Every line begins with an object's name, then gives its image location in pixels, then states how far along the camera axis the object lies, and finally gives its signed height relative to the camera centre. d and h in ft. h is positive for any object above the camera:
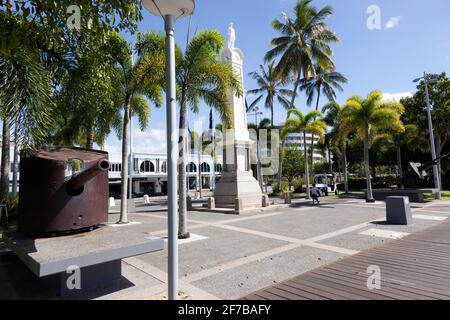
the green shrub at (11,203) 38.88 -2.32
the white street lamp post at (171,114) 11.82 +3.03
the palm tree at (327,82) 115.14 +39.58
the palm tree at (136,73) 35.19 +14.44
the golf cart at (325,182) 97.08 -0.93
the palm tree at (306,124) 74.24 +14.82
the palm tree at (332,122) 98.56 +21.44
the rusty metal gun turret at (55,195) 15.71 -0.57
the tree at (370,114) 61.98 +14.21
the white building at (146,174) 138.26 +4.80
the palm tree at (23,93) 15.79 +5.29
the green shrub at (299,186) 111.14 -2.33
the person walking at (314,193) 60.59 -2.83
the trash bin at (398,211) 34.37 -4.08
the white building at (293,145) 152.35 +19.33
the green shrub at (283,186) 94.89 -1.90
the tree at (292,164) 138.00 +7.82
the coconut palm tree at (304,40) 84.17 +42.08
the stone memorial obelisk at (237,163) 54.85 +3.66
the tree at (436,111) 83.35 +20.47
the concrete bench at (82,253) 12.47 -3.20
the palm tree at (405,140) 89.19 +12.94
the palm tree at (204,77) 32.04 +12.00
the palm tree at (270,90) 110.93 +35.89
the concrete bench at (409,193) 63.21 -3.64
